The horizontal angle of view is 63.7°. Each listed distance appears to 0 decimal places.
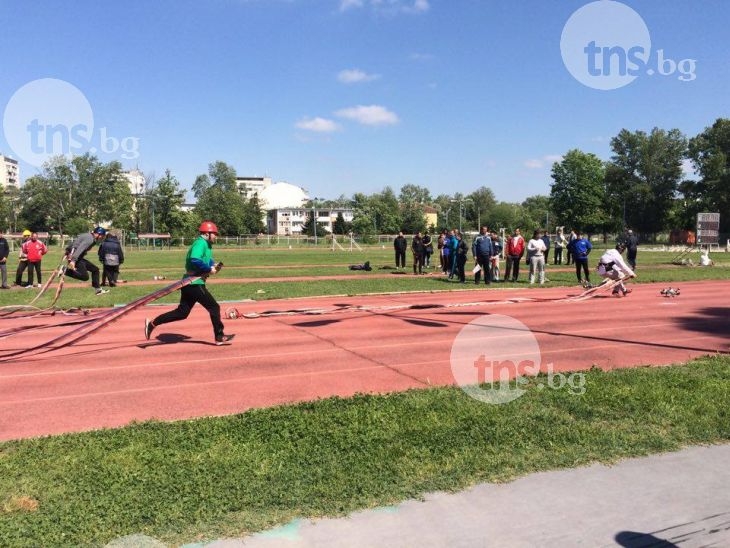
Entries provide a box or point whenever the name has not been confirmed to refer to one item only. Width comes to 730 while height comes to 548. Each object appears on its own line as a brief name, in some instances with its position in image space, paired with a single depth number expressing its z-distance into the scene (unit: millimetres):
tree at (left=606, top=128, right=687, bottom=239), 95062
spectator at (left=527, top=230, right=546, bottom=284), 20609
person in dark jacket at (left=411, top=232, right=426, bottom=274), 25688
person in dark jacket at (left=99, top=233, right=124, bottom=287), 19344
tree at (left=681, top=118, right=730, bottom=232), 83125
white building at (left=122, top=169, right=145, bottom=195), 144625
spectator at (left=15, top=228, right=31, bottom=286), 19752
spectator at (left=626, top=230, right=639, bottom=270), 23820
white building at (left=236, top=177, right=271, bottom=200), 173625
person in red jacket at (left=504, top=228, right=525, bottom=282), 20703
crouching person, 16516
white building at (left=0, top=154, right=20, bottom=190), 163825
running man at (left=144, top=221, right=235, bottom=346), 9180
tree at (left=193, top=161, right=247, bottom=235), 109938
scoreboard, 36938
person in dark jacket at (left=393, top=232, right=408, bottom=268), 28391
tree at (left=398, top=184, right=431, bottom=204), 145750
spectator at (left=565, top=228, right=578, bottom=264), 20806
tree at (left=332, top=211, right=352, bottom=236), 116125
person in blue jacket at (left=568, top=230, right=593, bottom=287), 19688
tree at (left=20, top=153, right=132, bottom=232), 108375
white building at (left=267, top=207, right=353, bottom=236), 150750
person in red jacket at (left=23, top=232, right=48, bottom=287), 19859
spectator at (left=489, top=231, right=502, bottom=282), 21219
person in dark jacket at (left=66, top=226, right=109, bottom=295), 16047
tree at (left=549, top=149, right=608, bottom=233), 99688
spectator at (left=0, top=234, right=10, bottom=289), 19284
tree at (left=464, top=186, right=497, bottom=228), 153000
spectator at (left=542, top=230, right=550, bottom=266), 25697
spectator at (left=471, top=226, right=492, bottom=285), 20000
